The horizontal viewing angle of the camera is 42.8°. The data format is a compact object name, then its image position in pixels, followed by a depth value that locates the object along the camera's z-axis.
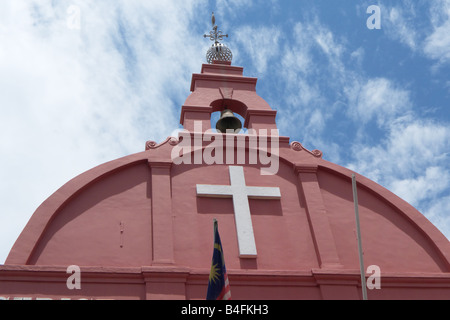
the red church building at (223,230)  9.29
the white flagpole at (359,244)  8.27
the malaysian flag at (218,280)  7.48
